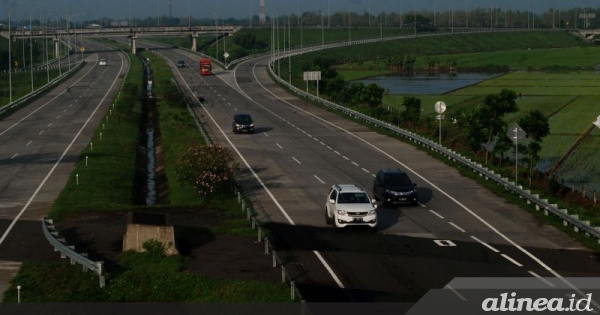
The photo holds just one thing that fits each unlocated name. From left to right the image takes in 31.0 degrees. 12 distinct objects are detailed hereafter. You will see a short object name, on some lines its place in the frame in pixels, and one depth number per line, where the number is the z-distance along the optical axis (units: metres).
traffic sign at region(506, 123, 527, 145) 44.88
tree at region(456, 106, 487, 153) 57.38
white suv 35.94
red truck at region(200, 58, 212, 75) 137.50
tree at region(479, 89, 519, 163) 57.03
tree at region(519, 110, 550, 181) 52.90
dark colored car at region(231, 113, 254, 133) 70.38
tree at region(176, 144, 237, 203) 43.03
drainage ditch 52.04
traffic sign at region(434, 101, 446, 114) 57.19
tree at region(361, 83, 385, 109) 89.56
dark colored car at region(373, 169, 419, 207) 41.25
